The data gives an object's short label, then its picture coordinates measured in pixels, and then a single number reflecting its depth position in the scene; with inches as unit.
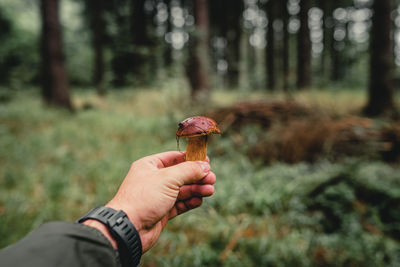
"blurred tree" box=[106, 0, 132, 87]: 276.0
